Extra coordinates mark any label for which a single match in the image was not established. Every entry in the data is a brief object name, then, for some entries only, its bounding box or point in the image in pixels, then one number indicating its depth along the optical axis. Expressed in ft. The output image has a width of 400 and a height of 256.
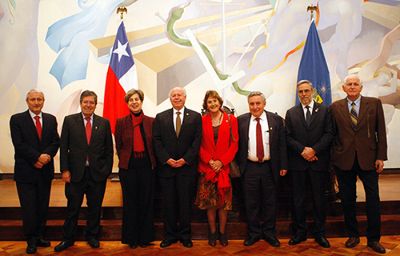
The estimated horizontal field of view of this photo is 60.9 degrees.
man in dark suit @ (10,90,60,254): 9.93
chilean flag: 15.43
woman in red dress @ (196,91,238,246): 10.01
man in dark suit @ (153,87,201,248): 10.10
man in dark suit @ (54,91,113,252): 10.04
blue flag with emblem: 15.40
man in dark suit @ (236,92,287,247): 10.16
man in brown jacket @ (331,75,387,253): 9.73
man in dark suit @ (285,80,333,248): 10.04
